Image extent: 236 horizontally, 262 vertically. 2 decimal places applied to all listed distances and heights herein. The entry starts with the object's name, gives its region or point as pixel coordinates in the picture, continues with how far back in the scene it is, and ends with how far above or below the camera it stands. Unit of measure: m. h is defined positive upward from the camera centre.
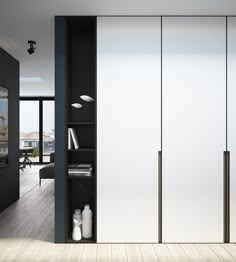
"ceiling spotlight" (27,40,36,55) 3.56 +1.18
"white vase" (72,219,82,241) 2.93 -1.04
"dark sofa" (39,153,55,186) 5.86 -0.83
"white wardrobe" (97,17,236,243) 2.92 +0.11
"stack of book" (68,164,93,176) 2.99 -0.40
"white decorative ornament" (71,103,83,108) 3.05 +0.31
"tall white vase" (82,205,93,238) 2.98 -0.95
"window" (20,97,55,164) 9.85 +0.25
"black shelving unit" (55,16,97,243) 2.95 +0.21
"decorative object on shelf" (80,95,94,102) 2.98 +0.37
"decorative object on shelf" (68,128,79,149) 3.01 -0.04
